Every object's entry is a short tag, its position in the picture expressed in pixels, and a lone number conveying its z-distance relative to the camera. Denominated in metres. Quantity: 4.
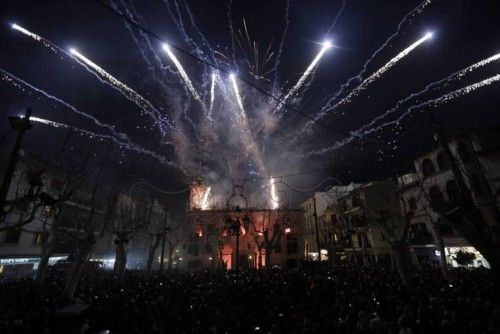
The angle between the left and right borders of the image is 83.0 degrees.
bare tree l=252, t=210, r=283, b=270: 28.38
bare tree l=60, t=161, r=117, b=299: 15.40
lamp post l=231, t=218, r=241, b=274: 24.44
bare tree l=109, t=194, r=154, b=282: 23.84
